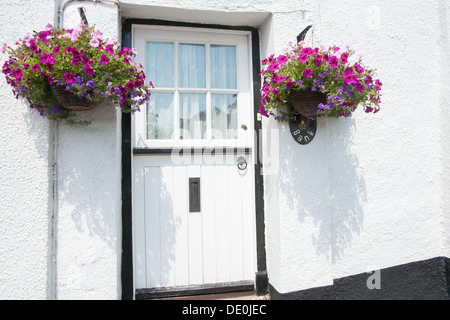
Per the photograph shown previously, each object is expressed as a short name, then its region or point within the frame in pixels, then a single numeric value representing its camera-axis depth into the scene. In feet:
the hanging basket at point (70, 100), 6.86
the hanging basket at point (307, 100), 7.68
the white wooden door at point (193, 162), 9.20
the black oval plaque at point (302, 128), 8.95
